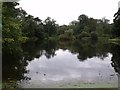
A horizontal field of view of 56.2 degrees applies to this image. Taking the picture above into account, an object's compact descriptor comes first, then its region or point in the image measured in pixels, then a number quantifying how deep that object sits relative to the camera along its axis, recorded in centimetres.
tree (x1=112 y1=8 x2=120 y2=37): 2180
